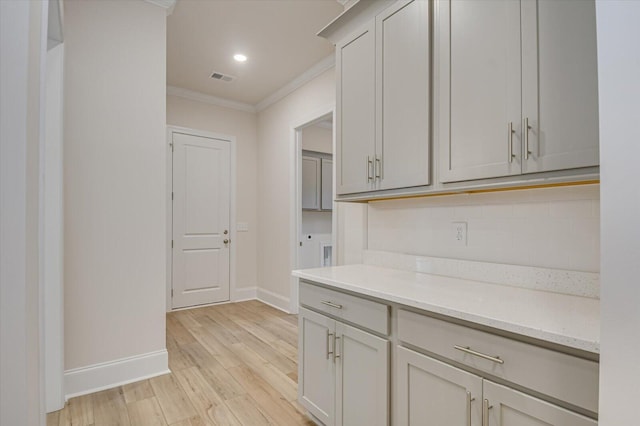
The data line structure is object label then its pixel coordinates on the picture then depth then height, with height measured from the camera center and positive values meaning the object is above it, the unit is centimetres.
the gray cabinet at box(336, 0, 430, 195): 171 +63
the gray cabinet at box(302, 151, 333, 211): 491 +48
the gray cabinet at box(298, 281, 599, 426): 94 -57
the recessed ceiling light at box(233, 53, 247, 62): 349 +165
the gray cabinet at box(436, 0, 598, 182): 118 +51
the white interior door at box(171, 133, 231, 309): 429 -10
